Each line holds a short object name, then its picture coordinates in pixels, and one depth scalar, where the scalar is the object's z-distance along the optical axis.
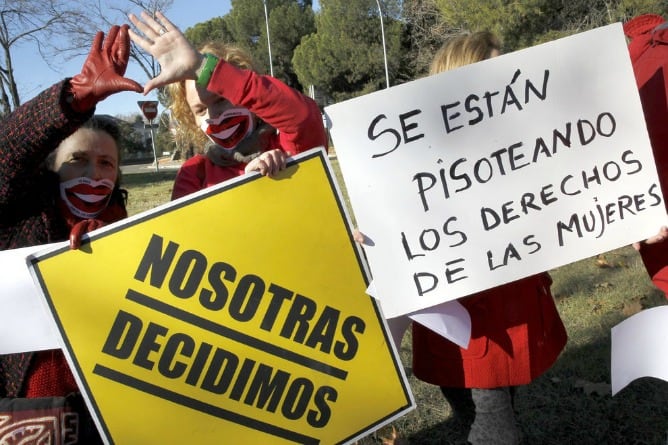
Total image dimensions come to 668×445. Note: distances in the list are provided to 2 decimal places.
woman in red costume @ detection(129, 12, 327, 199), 1.38
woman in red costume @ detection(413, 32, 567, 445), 1.68
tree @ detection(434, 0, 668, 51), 15.76
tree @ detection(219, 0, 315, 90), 40.38
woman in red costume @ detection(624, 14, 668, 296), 1.57
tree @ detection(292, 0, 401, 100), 32.58
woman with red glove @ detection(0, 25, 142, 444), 1.37
